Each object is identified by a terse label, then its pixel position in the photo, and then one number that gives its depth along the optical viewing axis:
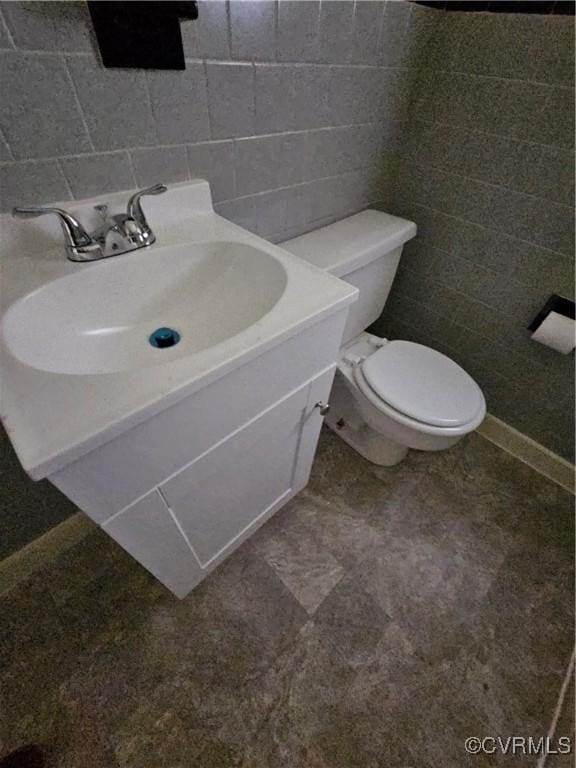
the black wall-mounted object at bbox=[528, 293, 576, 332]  0.96
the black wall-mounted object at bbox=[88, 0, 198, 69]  0.49
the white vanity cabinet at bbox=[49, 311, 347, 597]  0.41
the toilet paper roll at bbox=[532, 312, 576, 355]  0.96
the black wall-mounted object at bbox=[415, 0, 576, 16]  0.71
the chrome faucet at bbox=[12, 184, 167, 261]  0.56
